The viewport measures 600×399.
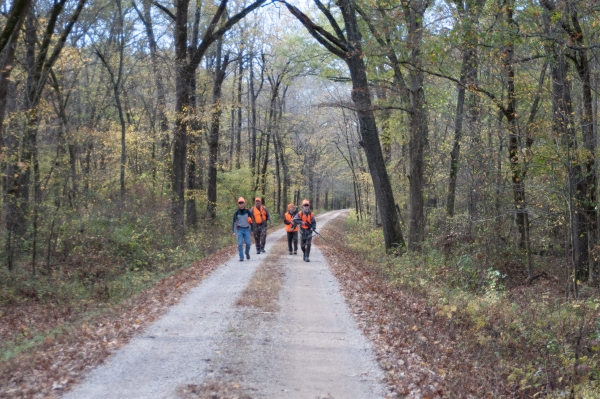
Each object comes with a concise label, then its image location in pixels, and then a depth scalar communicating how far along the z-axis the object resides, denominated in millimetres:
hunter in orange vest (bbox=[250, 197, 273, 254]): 16755
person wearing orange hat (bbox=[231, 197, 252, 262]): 15656
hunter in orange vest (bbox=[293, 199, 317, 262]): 16109
